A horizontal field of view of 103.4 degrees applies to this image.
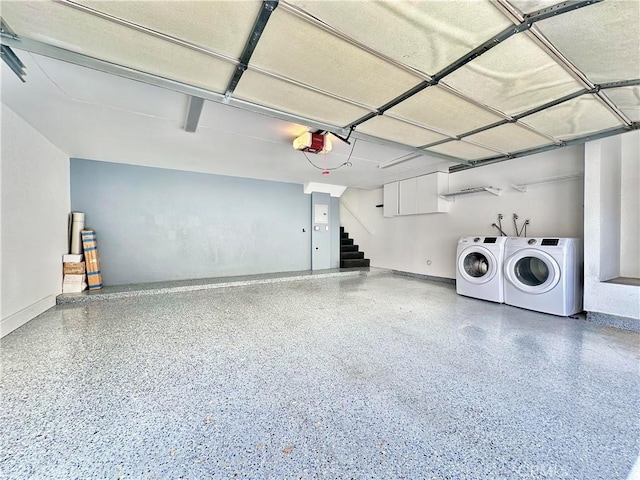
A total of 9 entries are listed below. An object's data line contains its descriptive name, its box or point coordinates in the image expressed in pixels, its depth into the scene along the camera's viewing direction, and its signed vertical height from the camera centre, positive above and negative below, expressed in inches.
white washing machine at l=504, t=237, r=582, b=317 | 125.1 -20.5
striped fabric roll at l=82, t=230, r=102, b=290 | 167.2 -13.9
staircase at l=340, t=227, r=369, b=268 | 285.4 -21.4
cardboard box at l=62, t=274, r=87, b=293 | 156.8 -28.5
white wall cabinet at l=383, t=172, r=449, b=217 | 205.2 +37.3
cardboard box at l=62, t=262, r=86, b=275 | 157.8 -19.0
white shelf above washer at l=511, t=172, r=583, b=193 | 140.4 +33.2
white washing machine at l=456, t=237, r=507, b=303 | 149.3 -19.9
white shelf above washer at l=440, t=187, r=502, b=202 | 170.6 +32.3
